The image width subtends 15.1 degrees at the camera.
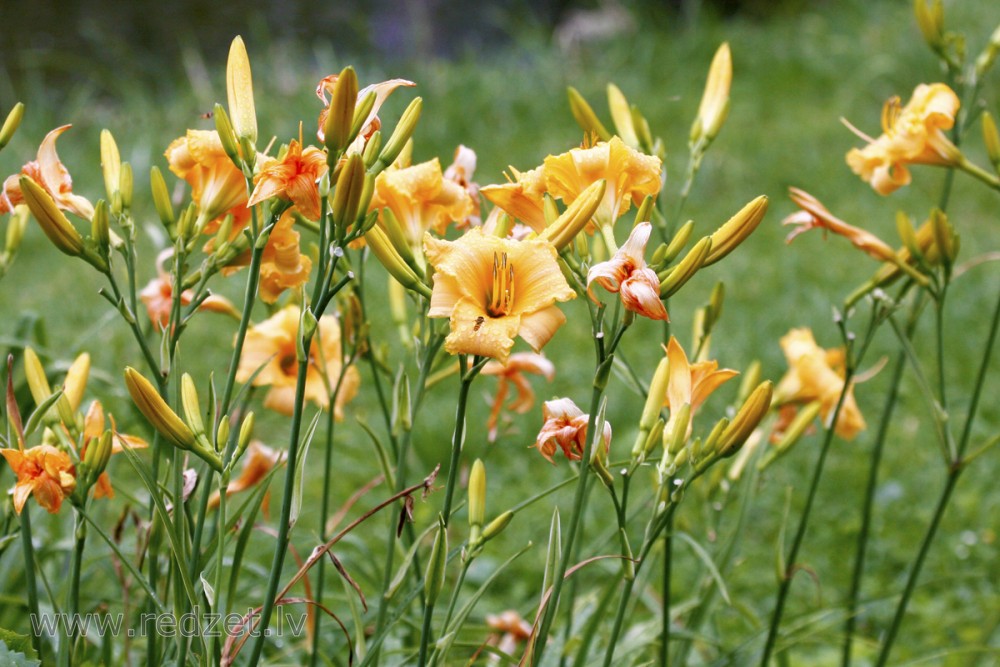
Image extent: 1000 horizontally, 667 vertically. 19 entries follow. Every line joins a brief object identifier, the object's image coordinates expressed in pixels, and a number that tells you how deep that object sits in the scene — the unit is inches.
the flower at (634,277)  84.5
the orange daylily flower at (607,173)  87.0
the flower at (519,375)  95.9
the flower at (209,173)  88.8
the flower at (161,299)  95.4
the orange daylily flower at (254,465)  96.1
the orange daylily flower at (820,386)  100.3
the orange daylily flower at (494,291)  84.5
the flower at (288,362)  94.6
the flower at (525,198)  87.6
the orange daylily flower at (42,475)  87.5
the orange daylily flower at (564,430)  87.8
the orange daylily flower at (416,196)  89.1
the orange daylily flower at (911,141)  97.1
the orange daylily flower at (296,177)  85.7
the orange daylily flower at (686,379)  88.9
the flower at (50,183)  89.2
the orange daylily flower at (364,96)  86.1
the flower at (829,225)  95.0
